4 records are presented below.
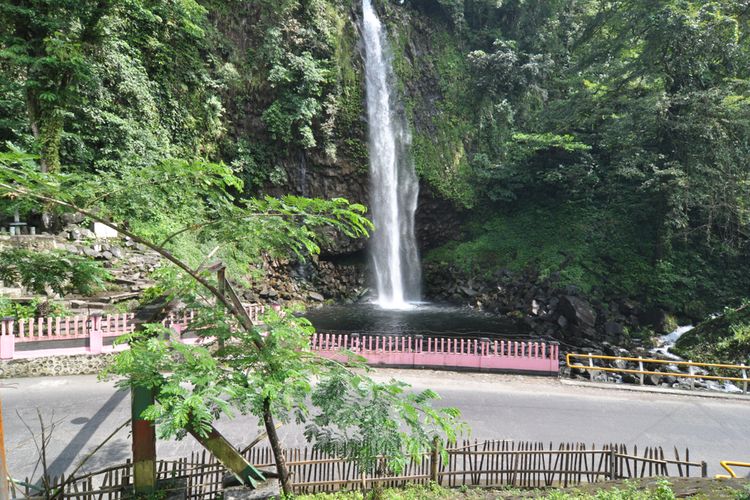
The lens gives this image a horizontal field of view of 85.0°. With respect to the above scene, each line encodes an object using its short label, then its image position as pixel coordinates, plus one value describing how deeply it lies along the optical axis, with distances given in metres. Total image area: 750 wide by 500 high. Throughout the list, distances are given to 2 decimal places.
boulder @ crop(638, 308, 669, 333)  18.37
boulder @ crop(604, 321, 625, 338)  17.80
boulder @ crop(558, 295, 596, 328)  18.39
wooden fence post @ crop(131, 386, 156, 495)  4.00
